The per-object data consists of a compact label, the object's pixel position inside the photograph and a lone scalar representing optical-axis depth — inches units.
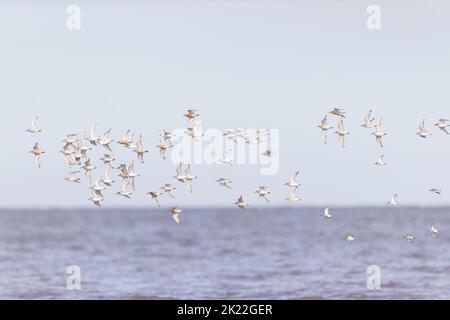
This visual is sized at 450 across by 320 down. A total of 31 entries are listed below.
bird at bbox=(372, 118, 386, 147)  843.4
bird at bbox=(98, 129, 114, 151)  820.0
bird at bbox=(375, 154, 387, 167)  757.7
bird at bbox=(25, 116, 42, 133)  824.9
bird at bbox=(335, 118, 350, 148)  826.4
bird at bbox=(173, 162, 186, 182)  822.8
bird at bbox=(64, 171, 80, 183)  836.2
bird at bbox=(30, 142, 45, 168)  827.1
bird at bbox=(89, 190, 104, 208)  816.9
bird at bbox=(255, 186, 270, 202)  833.5
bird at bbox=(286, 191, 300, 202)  817.5
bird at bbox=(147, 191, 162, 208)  800.5
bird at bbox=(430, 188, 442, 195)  773.7
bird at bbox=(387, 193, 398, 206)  787.3
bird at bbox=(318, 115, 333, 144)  849.5
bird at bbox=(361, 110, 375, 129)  831.3
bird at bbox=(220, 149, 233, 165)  795.4
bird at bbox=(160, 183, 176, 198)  804.6
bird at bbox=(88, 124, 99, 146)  823.6
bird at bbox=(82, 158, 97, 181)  815.1
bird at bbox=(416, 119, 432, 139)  810.8
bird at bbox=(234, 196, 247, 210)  781.9
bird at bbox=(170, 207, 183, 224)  801.6
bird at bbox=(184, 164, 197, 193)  819.5
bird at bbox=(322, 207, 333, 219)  810.8
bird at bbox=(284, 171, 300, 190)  853.8
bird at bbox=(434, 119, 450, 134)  828.6
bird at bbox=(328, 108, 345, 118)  820.2
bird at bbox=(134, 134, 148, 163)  812.9
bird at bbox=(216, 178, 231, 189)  803.8
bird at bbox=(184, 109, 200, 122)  829.8
